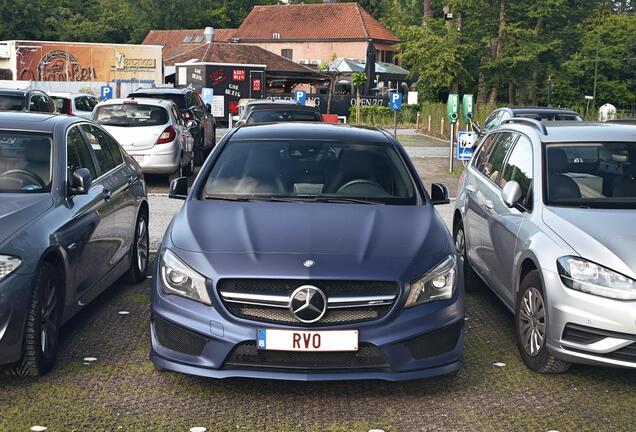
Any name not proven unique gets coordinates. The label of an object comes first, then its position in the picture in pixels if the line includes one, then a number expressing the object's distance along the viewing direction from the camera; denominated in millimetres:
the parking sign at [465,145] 19141
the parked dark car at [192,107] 21094
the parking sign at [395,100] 25109
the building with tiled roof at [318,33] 88688
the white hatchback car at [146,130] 16359
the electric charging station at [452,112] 21656
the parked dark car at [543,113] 18344
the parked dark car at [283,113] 17938
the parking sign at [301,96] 35750
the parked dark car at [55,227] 5375
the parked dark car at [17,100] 17438
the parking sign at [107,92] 33438
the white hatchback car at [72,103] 22766
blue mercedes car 5047
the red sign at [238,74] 47806
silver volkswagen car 5453
